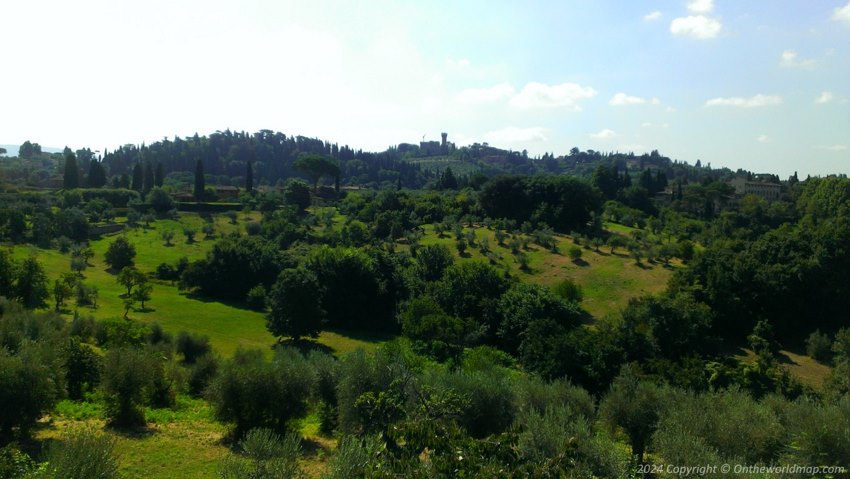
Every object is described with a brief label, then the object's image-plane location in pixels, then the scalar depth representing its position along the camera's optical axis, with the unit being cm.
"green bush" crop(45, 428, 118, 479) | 947
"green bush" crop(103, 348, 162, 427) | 1833
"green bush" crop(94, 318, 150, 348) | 2838
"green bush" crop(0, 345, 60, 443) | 1460
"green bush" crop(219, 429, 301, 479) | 966
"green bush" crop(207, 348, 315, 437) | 1786
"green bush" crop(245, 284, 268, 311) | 4906
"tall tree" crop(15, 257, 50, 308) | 3641
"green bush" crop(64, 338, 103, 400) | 2172
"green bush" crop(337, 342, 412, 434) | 1716
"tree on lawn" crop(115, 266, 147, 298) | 4359
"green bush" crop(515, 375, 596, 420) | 1827
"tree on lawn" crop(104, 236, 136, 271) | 5453
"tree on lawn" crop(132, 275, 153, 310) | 4303
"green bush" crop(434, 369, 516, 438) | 1703
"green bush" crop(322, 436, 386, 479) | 834
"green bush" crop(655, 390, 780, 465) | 1363
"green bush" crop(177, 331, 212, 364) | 3038
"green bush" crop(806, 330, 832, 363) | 3741
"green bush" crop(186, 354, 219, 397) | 2472
